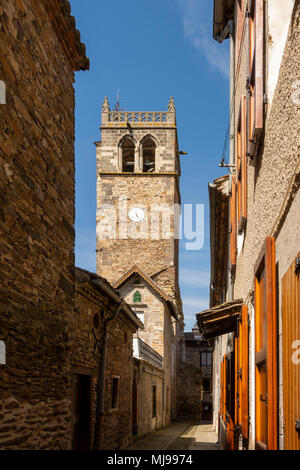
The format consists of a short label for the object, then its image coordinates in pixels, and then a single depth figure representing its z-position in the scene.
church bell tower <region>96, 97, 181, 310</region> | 33.00
